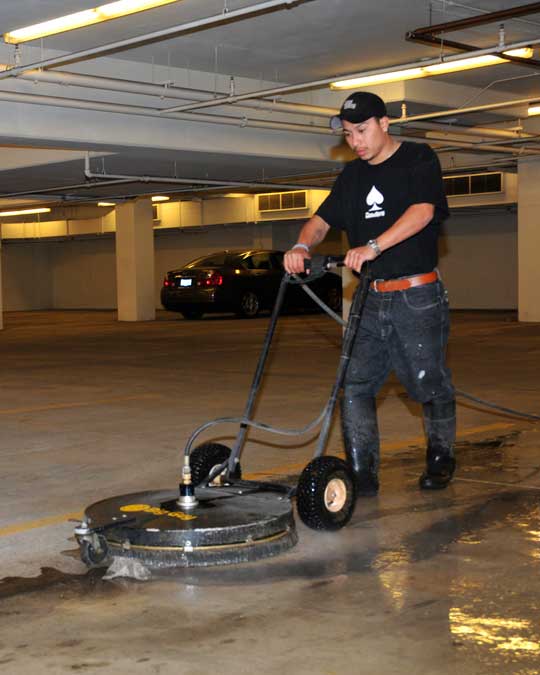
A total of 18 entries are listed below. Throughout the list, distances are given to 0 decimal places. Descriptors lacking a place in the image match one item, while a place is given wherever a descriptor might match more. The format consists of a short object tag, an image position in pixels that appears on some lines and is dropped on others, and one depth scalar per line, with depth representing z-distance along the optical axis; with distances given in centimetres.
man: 476
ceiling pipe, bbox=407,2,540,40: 848
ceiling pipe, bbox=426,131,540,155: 1472
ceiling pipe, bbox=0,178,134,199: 1623
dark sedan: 2206
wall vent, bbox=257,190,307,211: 2459
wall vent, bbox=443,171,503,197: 2198
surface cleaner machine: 387
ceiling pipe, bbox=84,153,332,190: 1467
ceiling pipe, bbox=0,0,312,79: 720
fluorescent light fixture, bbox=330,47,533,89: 1014
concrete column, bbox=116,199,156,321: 2314
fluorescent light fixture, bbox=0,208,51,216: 2573
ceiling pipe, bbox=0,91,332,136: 1082
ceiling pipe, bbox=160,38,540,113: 873
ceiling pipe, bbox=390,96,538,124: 1162
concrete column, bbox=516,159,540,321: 1850
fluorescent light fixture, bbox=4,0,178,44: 725
